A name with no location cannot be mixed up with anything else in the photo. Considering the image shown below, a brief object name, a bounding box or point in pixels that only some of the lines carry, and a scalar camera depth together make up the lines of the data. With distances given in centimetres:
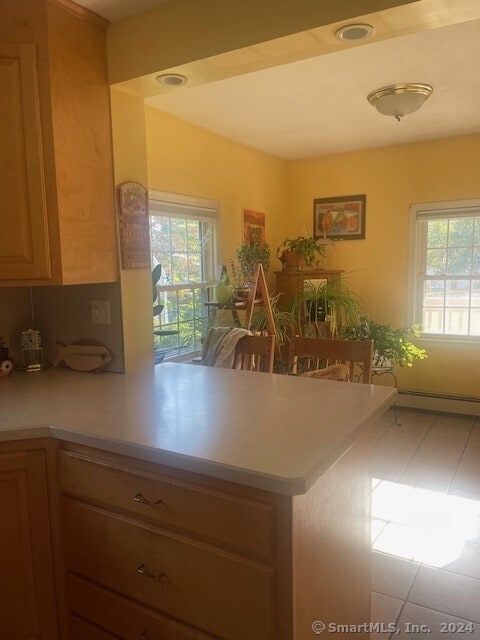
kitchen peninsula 107
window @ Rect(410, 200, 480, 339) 400
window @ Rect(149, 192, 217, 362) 312
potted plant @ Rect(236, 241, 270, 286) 358
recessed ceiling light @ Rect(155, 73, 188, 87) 184
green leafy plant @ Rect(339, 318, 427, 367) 388
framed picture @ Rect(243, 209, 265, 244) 390
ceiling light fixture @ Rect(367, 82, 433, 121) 264
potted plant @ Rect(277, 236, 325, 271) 406
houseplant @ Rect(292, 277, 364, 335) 381
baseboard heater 403
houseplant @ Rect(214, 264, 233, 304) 323
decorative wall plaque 201
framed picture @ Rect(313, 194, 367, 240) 434
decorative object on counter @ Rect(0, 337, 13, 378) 200
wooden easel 315
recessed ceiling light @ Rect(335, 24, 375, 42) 148
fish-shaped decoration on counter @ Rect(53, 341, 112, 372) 208
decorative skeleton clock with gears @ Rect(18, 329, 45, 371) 216
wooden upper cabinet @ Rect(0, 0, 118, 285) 166
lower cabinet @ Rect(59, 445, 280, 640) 109
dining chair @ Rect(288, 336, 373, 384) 197
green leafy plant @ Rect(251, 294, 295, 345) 341
